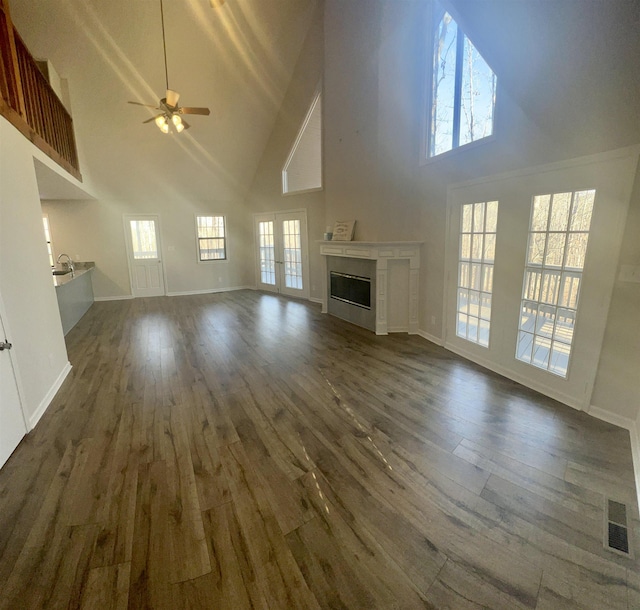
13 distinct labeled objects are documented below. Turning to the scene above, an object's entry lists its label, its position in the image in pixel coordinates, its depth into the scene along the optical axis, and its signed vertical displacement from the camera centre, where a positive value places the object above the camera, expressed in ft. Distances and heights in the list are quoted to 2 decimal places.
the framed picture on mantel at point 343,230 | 18.43 +0.63
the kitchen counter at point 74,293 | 16.57 -2.97
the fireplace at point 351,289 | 16.80 -2.69
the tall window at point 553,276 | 8.68 -1.11
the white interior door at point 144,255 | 26.73 -1.01
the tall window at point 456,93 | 11.28 +5.55
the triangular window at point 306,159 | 22.35 +6.17
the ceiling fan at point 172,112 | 12.64 +5.37
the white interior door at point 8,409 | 7.29 -3.89
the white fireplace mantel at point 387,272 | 15.29 -1.55
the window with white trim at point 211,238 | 28.94 +0.38
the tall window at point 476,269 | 11.32 -1.13
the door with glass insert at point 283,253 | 24.98 -0.93
